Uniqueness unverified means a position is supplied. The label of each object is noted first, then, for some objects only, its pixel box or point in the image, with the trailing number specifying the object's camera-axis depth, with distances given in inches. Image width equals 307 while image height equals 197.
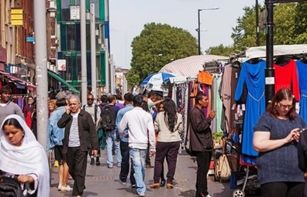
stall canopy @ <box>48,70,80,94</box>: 1879.3
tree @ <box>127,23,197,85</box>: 3750.0
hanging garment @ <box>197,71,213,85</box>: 708.7
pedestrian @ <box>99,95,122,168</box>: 722.8
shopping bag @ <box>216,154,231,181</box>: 558.9
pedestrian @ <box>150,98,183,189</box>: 546.9
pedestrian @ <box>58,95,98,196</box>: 486.0
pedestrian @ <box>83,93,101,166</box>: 792.9
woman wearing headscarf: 263.7
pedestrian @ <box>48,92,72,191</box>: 542.9
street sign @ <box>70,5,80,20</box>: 1845.5
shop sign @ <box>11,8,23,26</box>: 1196.5
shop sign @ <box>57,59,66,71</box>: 2017.7
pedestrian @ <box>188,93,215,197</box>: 467.5
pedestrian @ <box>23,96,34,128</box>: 744.0
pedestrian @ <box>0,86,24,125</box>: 488.4
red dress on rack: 438.6
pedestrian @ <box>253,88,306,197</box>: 274.5
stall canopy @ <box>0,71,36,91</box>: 1036.0
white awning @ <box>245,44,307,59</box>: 454.4
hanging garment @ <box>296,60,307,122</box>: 435.5
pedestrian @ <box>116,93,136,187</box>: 593.3
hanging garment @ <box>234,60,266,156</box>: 438.6
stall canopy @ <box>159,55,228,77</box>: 1036.5
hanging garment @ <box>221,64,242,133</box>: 499.8
